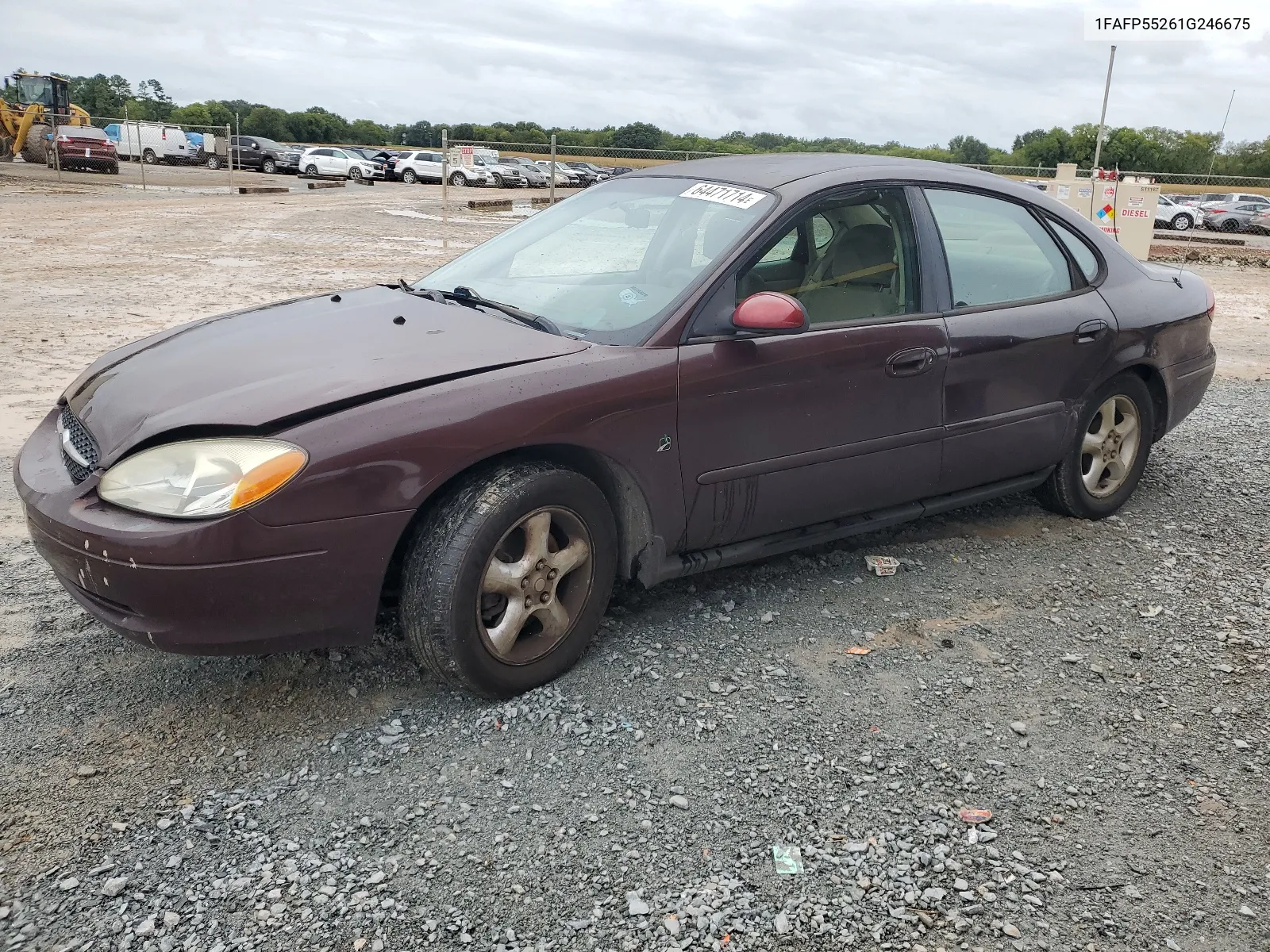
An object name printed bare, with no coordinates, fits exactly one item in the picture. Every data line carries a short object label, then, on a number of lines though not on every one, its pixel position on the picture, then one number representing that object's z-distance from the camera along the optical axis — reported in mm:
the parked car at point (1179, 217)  33969
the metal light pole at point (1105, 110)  21484
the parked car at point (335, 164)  42875
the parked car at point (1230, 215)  33188
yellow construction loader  34875
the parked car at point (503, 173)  43156
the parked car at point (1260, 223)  32875
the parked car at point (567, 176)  44875
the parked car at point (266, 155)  44625
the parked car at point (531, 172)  45625
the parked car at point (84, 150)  33094
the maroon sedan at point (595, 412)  2797
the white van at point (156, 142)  45406
